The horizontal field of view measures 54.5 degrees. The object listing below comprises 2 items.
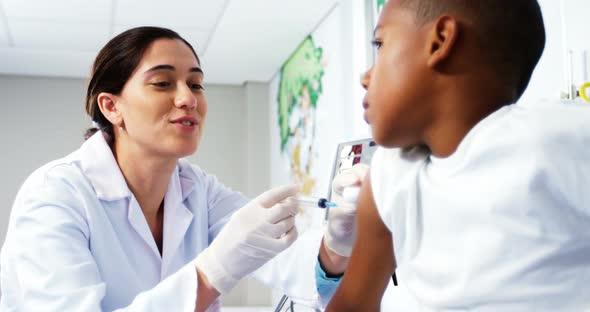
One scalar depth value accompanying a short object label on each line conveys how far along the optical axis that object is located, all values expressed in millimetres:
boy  632
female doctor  1339
